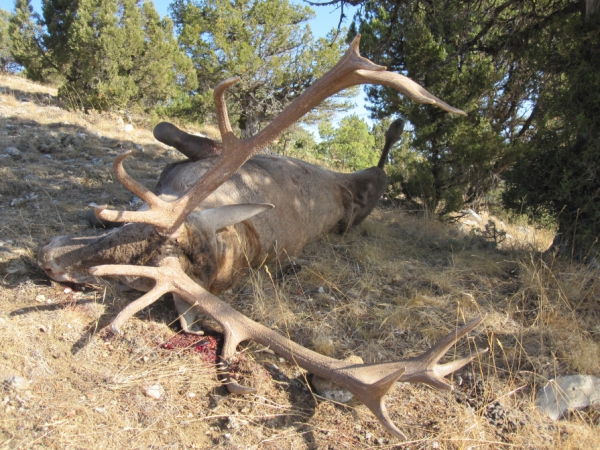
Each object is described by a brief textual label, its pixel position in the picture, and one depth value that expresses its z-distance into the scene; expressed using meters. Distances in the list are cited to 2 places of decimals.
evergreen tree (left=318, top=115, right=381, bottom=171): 15.28
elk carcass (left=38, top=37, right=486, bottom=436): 2.36
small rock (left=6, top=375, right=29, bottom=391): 2.32
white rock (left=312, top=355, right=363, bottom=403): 2.58
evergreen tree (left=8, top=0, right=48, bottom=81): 14.29
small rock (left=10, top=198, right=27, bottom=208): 4.46
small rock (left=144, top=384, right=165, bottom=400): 2.47
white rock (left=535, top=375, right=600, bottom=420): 2.59
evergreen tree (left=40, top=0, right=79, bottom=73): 12.34
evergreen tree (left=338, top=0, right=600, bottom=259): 4.08
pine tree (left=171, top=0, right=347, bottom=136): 15.18
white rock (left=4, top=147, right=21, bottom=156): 5.88
